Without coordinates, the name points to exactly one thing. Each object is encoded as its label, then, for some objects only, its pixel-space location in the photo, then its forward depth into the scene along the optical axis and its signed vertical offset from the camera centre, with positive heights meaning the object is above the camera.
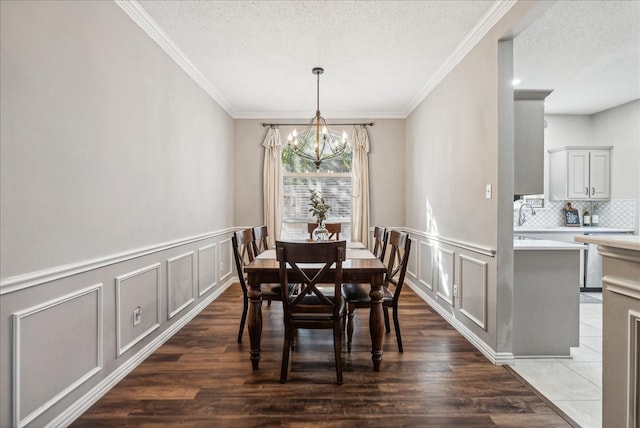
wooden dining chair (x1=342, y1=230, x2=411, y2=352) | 2.64 -0.65
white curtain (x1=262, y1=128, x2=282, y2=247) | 5.36 +0.51
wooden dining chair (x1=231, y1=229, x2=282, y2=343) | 2.79 -0.55
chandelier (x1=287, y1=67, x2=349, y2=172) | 5.38 +1.22
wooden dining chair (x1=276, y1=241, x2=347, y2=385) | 2.21 -0.50
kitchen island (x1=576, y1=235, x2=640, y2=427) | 1.27 -0.45
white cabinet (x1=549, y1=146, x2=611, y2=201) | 5.14 +0.62
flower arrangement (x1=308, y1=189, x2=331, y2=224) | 3.27 +0.03
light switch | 2.70 +0.18
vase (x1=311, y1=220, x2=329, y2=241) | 3.37 -0.20
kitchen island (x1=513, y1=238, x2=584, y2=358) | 2.66 -0.68
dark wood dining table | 2.44 -0.57
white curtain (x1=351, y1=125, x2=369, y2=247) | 5.36 +0.41
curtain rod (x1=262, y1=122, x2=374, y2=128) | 5.39 +1.41
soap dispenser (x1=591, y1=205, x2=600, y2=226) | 5.32 -0.08
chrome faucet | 5.45 -0.02
